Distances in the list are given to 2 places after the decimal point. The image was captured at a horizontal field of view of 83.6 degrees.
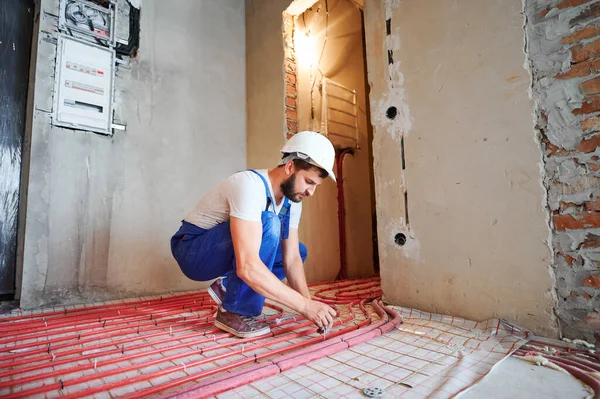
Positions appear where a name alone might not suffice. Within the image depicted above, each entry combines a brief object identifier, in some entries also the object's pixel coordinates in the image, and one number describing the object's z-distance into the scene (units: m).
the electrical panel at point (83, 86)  2.39
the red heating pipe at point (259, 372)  1.01
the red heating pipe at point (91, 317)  1.71
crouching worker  1.43
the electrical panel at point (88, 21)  2.44
